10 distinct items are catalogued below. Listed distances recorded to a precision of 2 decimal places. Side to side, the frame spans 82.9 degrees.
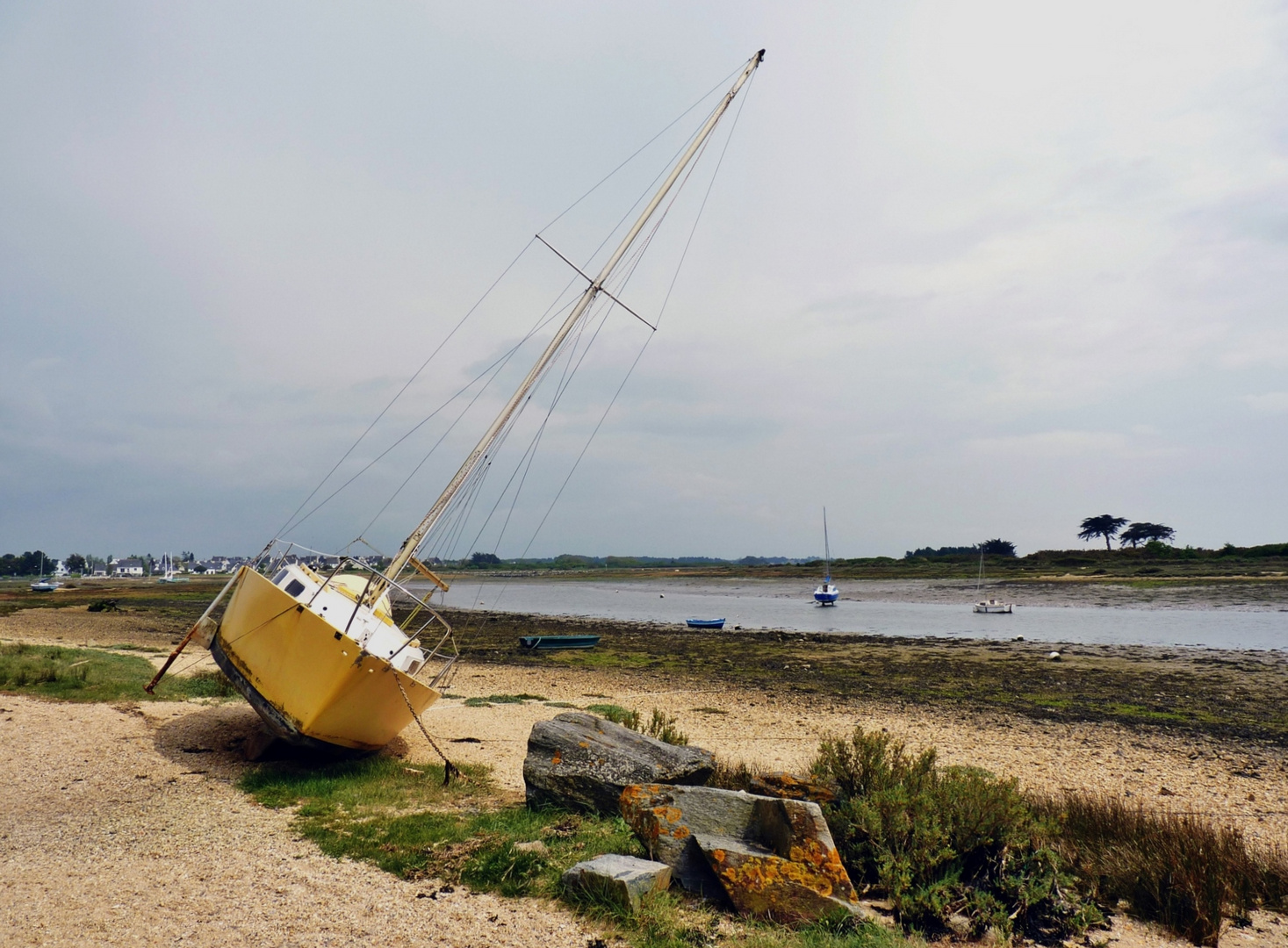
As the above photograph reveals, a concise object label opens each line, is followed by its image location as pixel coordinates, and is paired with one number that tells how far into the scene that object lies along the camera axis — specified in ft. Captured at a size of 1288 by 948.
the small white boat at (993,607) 159.32
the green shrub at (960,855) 20.72
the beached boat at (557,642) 103.43
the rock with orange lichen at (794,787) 25.96
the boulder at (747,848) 19.90
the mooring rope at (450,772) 32.53
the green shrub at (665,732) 34.06
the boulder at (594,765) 26.71
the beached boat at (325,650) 31.42
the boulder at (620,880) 19.38
